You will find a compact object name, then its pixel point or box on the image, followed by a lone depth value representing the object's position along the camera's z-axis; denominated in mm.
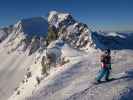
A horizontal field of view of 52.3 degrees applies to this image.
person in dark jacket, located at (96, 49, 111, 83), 10954
